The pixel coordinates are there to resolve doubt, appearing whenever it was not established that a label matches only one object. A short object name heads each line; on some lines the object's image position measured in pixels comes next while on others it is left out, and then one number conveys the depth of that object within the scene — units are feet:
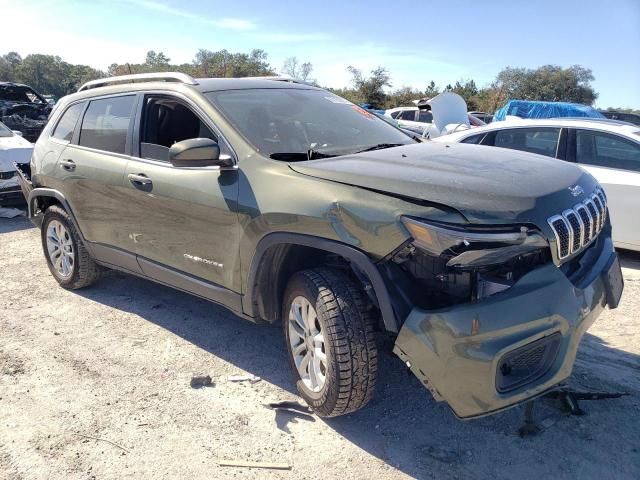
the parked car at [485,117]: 72.82
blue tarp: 45.44
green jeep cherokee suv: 7.64
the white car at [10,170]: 26.76
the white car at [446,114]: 35.19
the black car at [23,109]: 41.68
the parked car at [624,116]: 48.15
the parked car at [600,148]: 18.76
